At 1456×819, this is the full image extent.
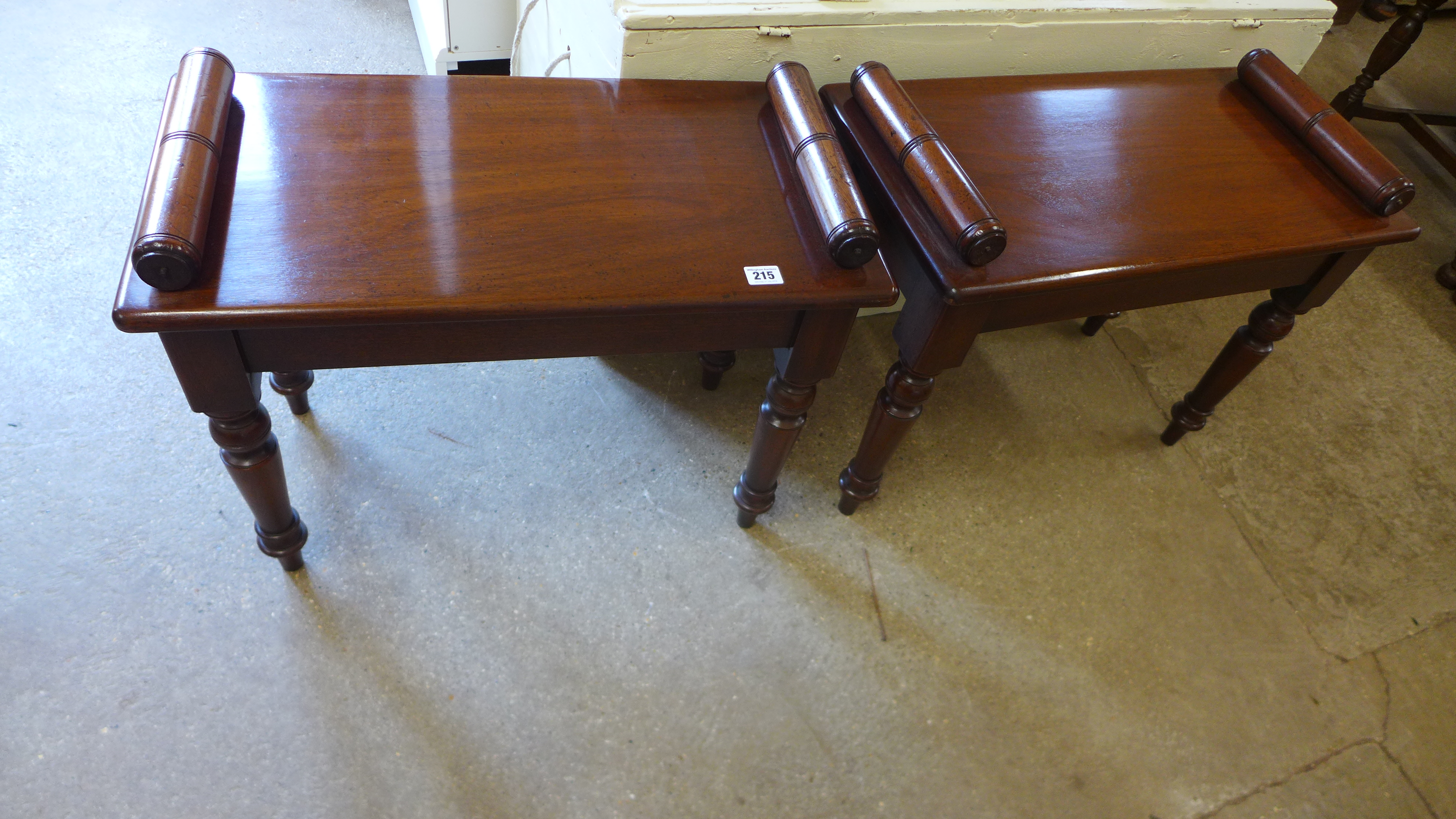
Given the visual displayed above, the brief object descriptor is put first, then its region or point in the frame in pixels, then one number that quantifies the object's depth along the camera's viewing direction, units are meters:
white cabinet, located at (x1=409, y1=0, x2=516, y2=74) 1.86
